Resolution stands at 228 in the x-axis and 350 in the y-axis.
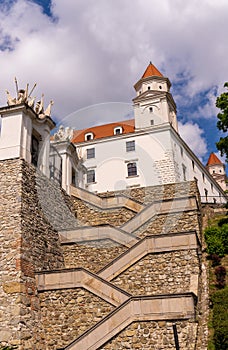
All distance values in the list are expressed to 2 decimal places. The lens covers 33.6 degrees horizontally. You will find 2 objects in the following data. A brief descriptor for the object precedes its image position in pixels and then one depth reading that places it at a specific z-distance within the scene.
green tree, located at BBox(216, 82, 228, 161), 19.27
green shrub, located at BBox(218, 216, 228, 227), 19.00
